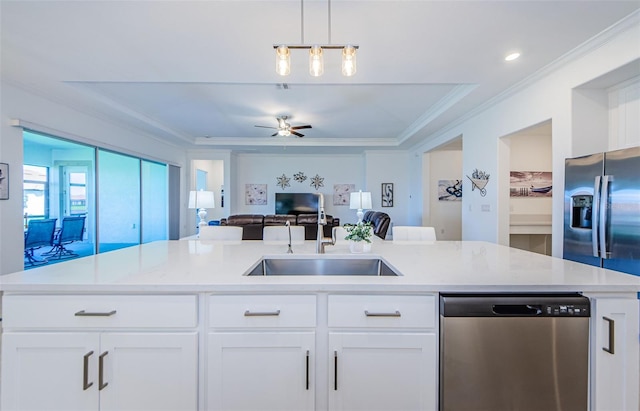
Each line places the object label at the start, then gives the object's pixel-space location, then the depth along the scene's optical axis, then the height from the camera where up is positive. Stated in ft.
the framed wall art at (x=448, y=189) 22.86 +1.13
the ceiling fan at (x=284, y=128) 16.80 +4.54
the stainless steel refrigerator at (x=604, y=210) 6.38 -0.16
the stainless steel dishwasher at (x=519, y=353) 3.69 -1.97
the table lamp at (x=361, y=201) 17.38 +0.11
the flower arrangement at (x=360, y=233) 6.13 -0.66
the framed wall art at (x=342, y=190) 27.53 +1.24
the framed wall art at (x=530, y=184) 15.66 +1.07
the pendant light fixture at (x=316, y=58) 5.92 +3.11
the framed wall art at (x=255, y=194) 27.25 +0.82
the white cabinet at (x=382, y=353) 3.80 -2.03
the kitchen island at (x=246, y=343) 3.73 -1.88
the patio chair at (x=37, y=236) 12.14 -1.55
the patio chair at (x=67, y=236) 14.16 -1.76
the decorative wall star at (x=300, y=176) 27.40 +2.49
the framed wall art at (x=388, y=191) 25.36 +1.06
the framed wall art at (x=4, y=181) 10.40 +0.78
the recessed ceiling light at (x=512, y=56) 8.40 +4.44
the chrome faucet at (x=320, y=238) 6.05 -0.76
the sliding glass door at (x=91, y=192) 12.59 +0.55
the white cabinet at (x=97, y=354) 3.72 -2.03
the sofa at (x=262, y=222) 16.88 -1.20
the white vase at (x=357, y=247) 6.11 -0.98
